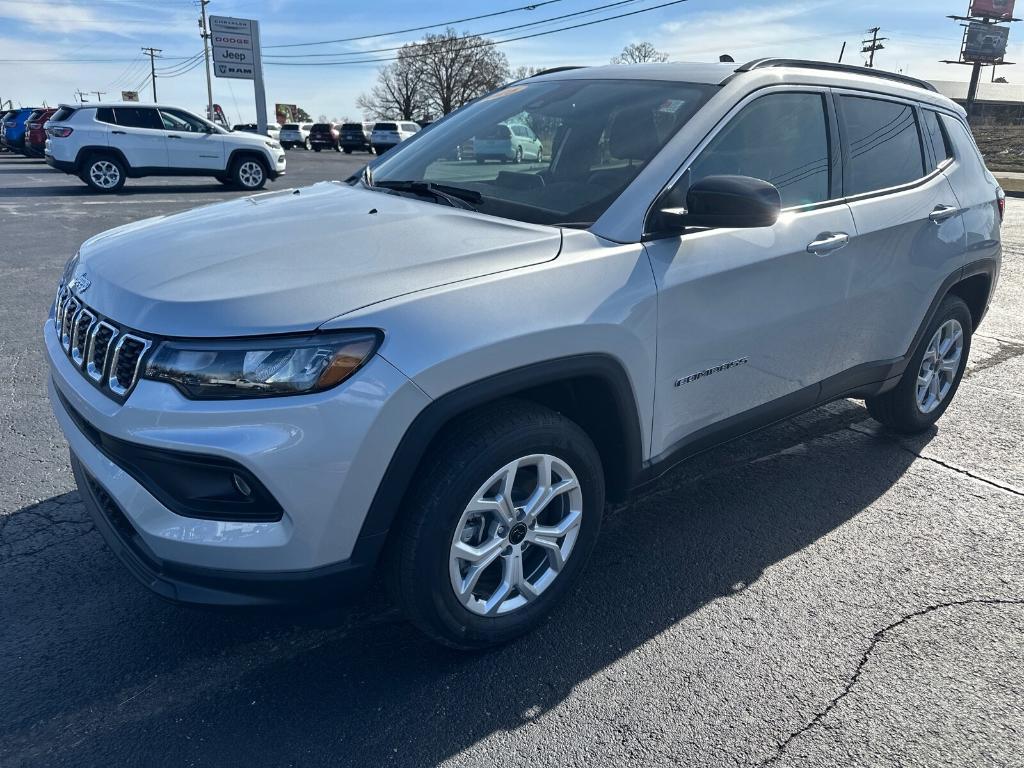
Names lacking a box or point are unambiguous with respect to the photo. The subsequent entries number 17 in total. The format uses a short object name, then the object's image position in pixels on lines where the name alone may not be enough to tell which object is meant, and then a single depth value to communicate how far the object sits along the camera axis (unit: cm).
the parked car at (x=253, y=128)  4321
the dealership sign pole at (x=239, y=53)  3052
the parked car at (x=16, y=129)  2528
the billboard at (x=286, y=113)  8288
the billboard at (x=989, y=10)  5744
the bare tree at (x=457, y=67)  7431
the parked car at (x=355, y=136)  3975
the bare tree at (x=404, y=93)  7781
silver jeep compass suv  207
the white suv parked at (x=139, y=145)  1505
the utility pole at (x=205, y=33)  6362
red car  2225
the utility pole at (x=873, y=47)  7312
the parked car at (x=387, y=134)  3584
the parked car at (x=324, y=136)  4281
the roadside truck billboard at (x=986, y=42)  5722
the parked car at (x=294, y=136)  4506
